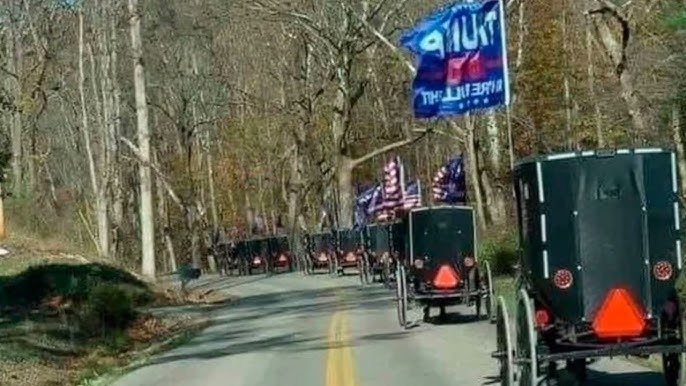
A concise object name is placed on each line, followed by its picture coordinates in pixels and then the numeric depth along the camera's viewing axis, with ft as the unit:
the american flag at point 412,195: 198.08
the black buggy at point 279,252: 250.57
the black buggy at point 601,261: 44.62
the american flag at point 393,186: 202.03
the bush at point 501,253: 126.82
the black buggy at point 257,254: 248.93
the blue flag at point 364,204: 237.66
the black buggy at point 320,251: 220.64
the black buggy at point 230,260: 251.19
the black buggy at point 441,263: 89.86
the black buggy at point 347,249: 196.34
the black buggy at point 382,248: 128.77
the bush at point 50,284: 113.91
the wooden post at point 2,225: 147.13
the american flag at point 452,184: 180.34
